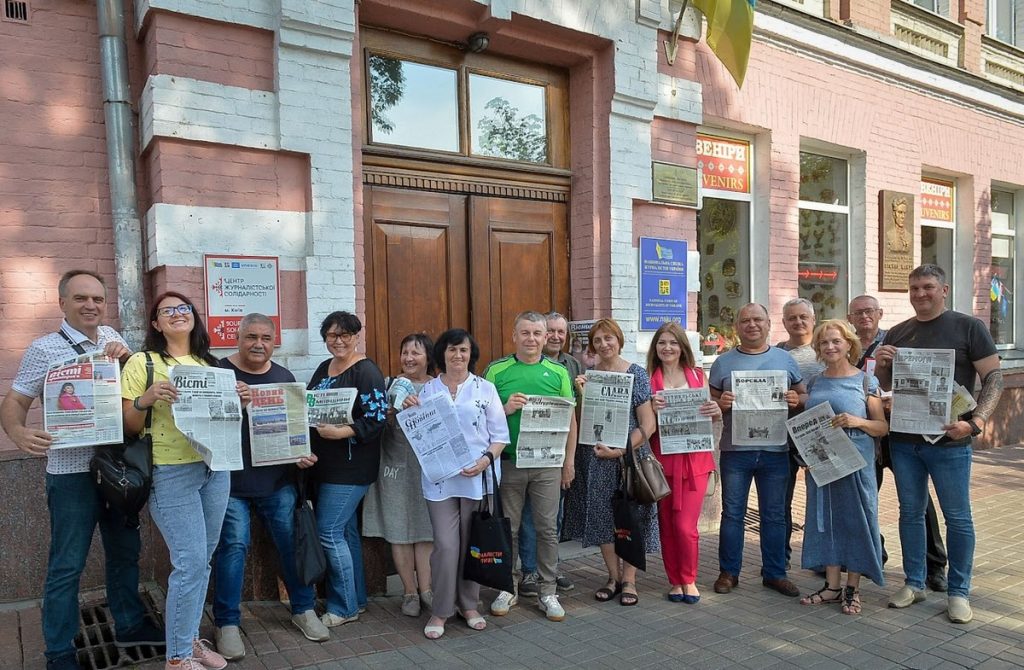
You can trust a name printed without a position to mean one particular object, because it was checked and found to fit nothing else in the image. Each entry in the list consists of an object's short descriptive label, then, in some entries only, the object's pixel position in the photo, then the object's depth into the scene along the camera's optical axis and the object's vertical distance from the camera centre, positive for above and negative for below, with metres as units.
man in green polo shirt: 4.47 -1.02
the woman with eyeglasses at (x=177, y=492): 3.49 -0.88
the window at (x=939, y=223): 10.30 +1.11
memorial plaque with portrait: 9.16 +0.78
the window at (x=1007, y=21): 11.74 +4.57
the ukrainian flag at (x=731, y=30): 6.81 +2.62
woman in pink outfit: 4.69 -1.21
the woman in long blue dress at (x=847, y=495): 4.47 -1.24
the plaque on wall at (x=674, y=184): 6.78 +1.16
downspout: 4.69 +1.00
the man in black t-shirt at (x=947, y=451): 4.33 -0.94
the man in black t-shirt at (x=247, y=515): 3.93 -1.14
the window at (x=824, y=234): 8.87 +0.86
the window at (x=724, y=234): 7.95 +0.79
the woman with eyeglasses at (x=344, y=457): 4.24 -0.88
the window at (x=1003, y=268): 11.58 +0.49
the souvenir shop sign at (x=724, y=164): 7.85 +1.55
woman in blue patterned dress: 4.63 -1.20
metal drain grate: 3.83 -1.83
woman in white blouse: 4.21 -1.04
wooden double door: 5.69 +0.38
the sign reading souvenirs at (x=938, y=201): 10.26 +1.43
